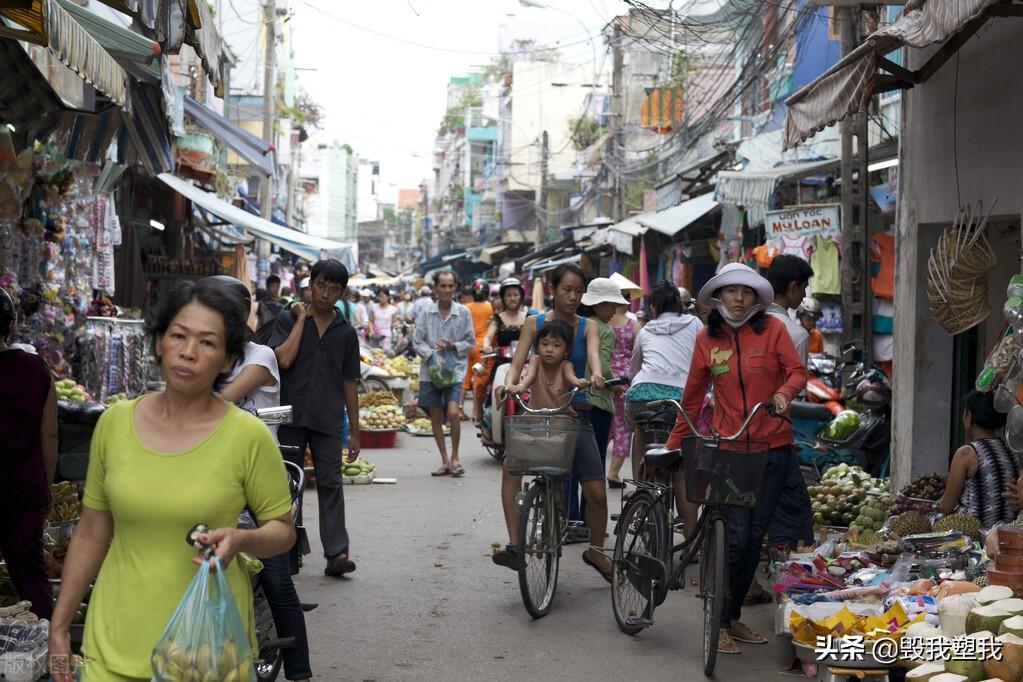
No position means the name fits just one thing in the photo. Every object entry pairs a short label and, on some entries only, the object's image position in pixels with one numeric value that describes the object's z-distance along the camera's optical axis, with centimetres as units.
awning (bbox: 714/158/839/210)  1523
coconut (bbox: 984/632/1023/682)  466
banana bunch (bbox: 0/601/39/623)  508
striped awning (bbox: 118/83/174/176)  1079
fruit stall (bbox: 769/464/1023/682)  492
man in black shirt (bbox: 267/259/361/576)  795
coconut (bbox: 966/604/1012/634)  498
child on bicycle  802
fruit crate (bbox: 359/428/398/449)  1650
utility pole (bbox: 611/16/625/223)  2841
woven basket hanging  786
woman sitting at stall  690
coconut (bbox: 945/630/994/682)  478
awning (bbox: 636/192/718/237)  1898
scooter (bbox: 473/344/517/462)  1102
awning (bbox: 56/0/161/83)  806
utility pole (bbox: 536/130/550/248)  4828
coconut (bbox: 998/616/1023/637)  480
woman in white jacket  960
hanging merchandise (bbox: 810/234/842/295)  1402
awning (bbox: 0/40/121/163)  858
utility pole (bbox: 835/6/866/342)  1319
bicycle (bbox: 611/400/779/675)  613
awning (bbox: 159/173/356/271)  1958
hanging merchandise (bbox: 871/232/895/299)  1336
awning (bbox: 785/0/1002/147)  568
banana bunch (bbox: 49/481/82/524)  709
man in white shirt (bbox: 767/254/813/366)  789
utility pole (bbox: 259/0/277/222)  2984
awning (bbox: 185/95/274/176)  1883
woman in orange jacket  661
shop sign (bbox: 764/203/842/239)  1405
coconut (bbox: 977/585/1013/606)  521
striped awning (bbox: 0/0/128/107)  632
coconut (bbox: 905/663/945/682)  484
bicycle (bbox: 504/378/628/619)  712
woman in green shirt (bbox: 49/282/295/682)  321
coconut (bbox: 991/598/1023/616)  498
